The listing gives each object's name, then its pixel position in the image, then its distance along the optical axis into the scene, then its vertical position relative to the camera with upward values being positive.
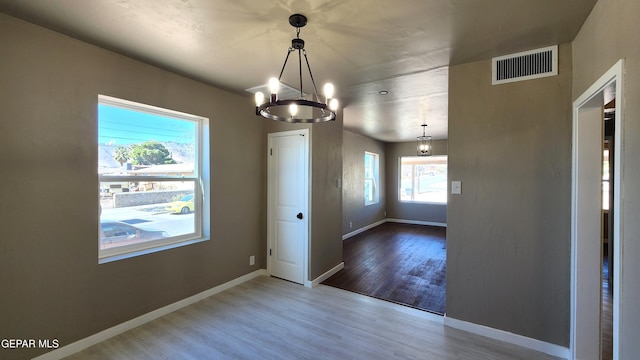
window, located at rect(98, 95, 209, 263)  2.51 +0.00
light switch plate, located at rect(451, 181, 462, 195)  2.64 -0.09
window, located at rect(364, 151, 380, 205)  7.71 -0.02
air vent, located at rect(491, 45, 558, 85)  2.24 +0.99
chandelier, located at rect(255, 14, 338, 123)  1.66 +0.53
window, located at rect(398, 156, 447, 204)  8.07 -0.02
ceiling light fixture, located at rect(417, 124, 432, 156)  6.36 +0.71
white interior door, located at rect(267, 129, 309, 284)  3.64 -0.37
